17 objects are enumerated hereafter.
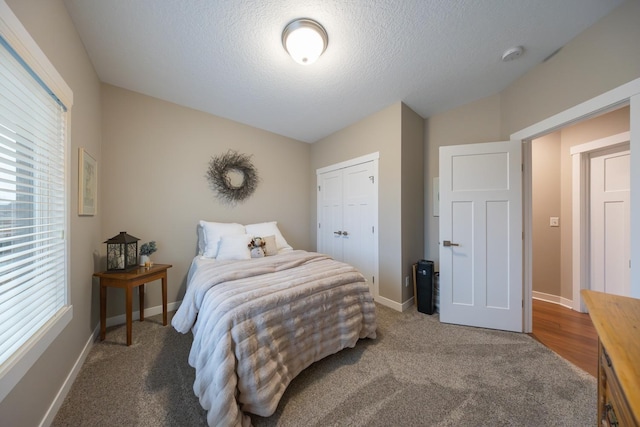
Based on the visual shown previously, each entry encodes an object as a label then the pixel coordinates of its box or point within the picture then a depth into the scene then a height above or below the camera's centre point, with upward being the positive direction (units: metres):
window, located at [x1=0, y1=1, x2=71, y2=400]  0.92 +0.06
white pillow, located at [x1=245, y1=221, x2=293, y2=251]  2.88 -0.24
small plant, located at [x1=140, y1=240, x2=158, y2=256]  2.21 -0.36
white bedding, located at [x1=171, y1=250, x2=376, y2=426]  1.15 -0.73
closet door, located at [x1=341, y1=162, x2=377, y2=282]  2.93 -0.07
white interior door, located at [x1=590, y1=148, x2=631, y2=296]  2.28 -0.09
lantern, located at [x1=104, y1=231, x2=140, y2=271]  1.96 -0.35
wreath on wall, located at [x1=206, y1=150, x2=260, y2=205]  2.85 +0.51
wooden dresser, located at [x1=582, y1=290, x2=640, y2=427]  0.50 -0.38
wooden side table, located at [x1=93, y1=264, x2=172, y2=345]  1.83 -0.59
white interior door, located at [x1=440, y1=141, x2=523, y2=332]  2.12 -0.23
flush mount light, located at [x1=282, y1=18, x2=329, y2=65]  1.50 +1.26
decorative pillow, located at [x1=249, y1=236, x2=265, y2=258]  2.45 -0.39
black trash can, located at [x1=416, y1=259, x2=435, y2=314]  2.52 -0.88
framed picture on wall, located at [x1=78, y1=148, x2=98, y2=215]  1.63 +0.25
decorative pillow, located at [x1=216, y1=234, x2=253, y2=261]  2.35 -0.38
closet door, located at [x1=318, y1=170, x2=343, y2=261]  3.38 -0.01
